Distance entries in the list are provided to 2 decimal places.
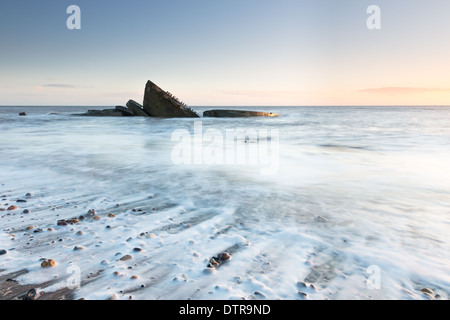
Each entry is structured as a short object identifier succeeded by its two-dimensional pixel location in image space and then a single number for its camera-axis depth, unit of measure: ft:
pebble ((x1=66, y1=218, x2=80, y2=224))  10.55
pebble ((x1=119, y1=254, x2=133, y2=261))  8.03
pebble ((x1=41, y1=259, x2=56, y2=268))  7.59
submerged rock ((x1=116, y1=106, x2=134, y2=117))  112.68
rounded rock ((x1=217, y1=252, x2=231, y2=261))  8.12
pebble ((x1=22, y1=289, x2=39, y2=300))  6.37
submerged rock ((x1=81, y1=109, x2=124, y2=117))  113.87
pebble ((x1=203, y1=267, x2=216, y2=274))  7.45
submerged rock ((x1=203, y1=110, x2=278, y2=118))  114.32
